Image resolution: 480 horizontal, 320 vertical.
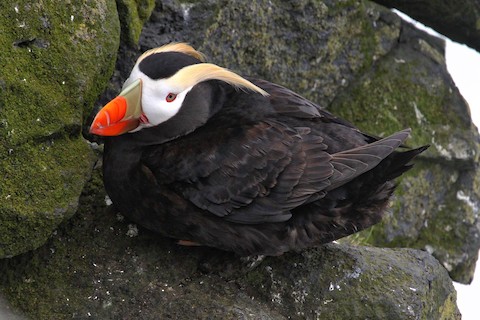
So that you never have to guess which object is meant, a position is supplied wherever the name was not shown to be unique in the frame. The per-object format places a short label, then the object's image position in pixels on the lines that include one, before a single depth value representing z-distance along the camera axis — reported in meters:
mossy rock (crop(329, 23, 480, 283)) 12.80
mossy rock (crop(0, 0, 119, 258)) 7.21
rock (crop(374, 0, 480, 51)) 12.77
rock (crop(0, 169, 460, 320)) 7.68
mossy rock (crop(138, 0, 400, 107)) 9.67
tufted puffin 7.55
